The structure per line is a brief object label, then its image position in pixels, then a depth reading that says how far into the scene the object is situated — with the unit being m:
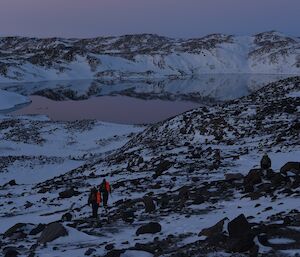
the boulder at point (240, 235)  10.63
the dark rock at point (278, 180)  17.09
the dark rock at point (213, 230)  12.35
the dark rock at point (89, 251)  12.65
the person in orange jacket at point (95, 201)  18.00
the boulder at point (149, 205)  17.45
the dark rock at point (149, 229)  14.20
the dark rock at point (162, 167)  24.11
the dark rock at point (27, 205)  22.50
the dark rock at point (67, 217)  18.14
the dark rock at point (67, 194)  23.33
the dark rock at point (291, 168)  18.03
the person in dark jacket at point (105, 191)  19.41
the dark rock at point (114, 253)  11.67
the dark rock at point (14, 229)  16.53
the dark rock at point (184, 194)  18.08
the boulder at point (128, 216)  16.45
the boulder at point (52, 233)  14.63
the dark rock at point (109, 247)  12.91
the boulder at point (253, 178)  18.19
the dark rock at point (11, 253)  13.44
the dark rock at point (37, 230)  16.33
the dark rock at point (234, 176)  20.20
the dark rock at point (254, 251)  10.30
